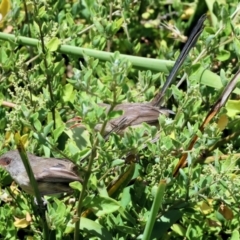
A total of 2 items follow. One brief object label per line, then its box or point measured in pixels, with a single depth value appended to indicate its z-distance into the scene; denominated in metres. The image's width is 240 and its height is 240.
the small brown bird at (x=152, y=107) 4.72
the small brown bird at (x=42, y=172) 4.08
